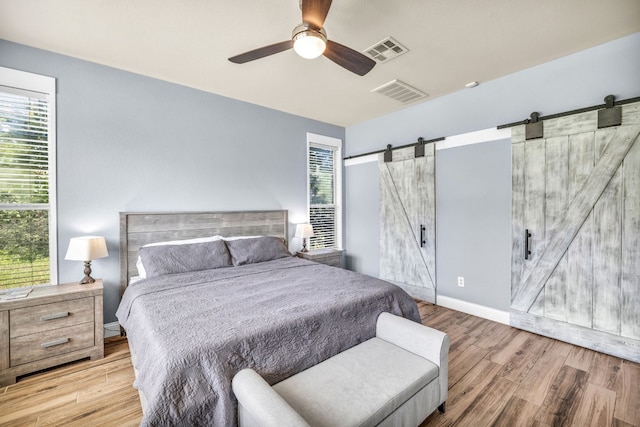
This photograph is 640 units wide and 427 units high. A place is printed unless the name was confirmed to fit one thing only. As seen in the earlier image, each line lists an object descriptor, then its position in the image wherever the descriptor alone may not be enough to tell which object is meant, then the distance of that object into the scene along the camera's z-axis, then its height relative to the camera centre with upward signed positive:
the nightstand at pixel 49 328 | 2.10 -0.95
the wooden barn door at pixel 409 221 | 3.81 -0.14
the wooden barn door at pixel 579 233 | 2.39 -0.20
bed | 1.33 -0.67
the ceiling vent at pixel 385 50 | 2.46 +1.50
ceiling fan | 1.69 +1.15
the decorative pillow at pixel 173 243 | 2.75 -0.35
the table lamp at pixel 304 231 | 4.11 -0.29
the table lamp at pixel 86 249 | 2.42 -0.33
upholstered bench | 1.24 -0.92
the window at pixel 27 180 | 2.45 +0.28
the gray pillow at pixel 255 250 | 3.17 -0.46
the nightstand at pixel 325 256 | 4.11 -0.67
